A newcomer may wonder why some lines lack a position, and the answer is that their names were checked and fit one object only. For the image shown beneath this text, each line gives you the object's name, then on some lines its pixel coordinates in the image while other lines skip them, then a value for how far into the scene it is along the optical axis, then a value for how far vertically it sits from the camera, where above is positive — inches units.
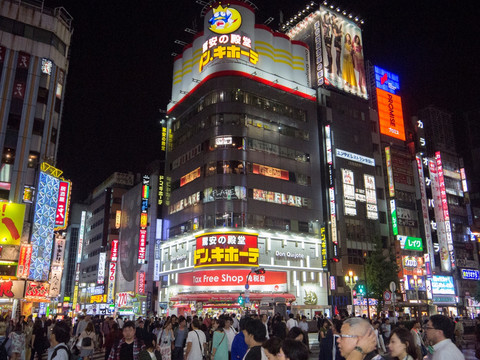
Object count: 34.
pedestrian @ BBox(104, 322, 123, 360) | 502.5 -45.5
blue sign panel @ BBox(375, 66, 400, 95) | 2445.5 +1237.1
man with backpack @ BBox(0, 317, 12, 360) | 251.5 -35.6
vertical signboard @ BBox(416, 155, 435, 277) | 2208.4 +418.8
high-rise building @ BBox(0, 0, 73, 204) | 1439.5 +733.3
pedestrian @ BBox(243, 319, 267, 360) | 243.6 -20.4
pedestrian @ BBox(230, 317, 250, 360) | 305.6 -35.5
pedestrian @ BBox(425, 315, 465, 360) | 192.1 -18.8
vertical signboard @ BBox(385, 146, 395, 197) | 2171.5 +633.1
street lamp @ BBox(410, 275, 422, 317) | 2101.4 +71.8
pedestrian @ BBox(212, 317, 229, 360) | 350.0 -39.4
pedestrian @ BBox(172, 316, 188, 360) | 484.1 -49.1
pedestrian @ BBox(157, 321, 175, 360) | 446.3 -46.1
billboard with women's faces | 2206.0 +1282.0
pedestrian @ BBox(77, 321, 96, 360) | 372.2 -41.0
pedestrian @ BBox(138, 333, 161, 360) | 273.7 -32.5
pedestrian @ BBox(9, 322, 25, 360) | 422.6 -45.5
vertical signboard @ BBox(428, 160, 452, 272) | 2253.9 +414.9
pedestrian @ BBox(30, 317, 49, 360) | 644.1 -61.8
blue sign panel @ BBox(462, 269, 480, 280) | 2351.1 +128.5
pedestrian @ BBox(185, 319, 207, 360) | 364.5 -40.4
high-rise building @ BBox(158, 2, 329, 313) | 1664.6 +504.8
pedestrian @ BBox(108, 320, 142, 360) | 295.9 -33.4
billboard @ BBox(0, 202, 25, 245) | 1330.0 +232.1
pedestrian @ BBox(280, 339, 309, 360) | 160.9 -19.6
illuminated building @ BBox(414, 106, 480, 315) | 2241.6 +438.2
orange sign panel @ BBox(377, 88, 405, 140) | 2352.4 +1012.6
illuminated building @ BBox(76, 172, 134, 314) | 2970.0 +447.6
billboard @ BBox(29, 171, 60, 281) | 1421.0 +239.2
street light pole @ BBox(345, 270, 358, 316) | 1796.3 +74.0
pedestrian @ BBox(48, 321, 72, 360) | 231.6 -25.4
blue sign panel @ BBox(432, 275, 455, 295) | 2178.9 +63.3
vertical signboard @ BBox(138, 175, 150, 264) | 2096.5 +364.9
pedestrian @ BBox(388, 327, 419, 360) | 192.5 -22.0
